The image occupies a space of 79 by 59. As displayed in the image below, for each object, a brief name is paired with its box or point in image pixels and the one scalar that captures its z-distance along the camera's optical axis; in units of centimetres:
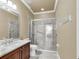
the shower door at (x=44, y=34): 302
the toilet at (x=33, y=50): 234
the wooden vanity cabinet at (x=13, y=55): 106
